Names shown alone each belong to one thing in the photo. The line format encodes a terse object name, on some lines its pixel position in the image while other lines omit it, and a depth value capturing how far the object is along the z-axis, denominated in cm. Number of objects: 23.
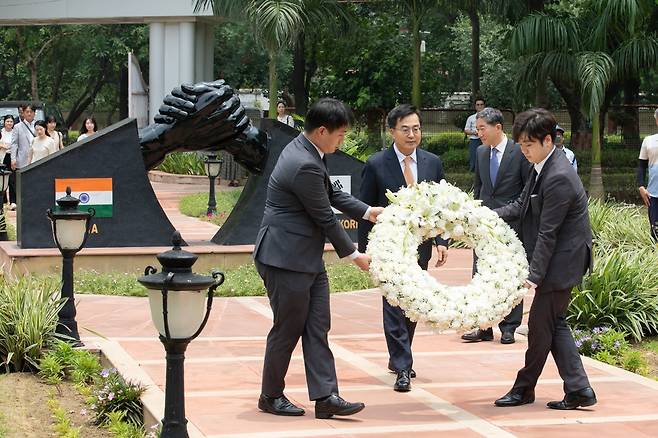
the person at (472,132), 2130
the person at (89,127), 1908
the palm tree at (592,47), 2342
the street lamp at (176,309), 573
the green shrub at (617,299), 1016
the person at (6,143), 1953
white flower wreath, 722
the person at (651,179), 1324
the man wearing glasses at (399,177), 820
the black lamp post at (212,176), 2006
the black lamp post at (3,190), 1523
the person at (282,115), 2286
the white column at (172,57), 3153
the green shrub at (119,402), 745
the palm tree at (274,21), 2312
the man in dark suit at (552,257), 730
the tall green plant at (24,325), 859
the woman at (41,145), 1831
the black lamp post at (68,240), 886
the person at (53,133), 1916
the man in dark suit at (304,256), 709
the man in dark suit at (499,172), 990
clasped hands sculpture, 1363
